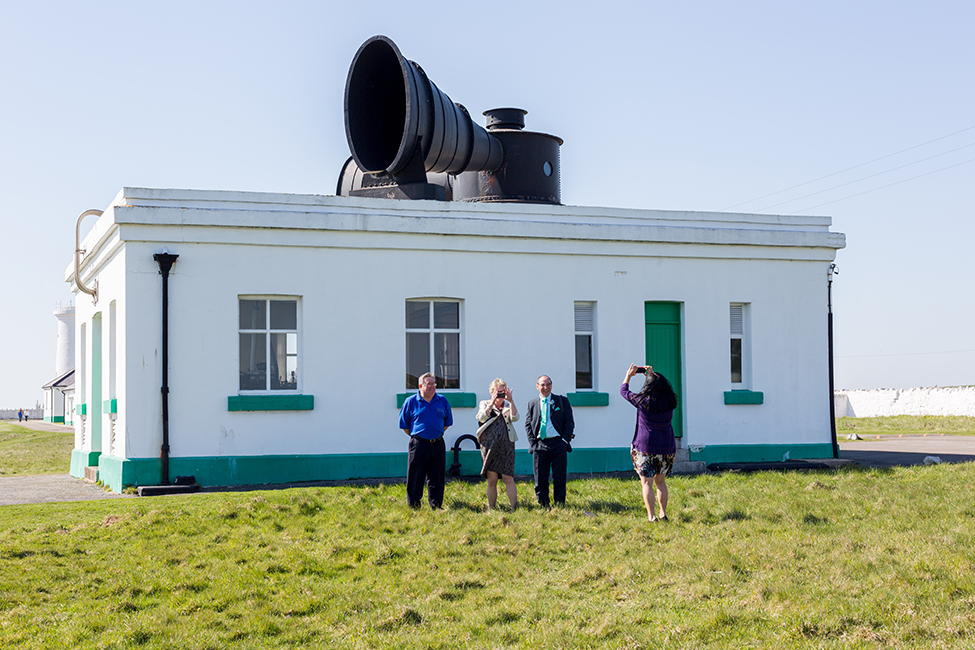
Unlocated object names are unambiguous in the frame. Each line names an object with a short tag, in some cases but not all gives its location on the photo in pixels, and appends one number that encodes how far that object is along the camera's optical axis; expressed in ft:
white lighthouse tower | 238.07
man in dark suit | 39.86
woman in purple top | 35.94
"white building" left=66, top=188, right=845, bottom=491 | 49.70
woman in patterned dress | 39.09
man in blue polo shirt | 39.29
